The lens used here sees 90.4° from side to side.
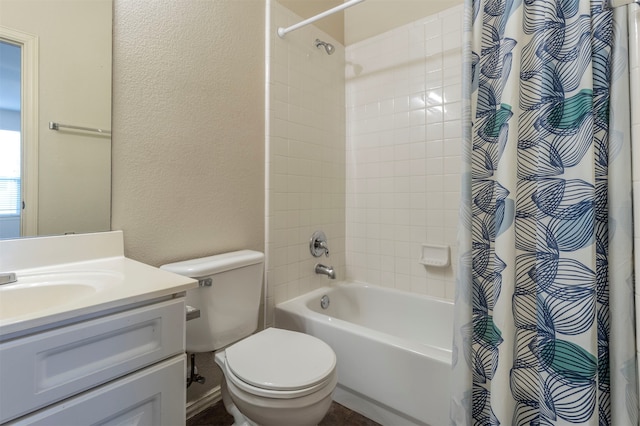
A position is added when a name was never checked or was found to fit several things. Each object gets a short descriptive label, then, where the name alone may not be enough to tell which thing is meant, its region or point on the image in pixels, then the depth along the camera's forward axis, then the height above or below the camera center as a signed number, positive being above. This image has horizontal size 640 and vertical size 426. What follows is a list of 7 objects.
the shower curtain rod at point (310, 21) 1.54 +1.02
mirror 0.96 +0.33
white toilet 1.01 -0.52
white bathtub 1.25 -0.63
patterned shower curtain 0.83 -0.04
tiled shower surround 1.80 +0.38
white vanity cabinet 0.61 -0.34
